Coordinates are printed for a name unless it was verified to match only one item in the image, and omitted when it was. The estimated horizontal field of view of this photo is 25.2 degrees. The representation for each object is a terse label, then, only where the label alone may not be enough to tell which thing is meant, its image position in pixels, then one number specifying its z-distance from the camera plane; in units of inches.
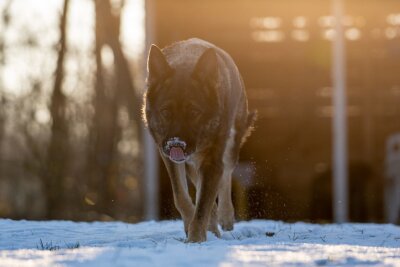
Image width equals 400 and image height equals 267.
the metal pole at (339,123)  577.0
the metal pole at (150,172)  575.8
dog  253.4
